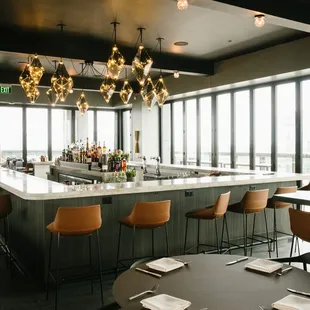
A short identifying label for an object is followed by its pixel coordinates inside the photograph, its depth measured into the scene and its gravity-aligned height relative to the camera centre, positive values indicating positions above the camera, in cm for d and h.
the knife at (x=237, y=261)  230 -65
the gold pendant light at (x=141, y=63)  547 +124
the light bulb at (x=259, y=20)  454 +152
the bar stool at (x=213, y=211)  449 -70
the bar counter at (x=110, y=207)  418 -67
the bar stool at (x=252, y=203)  484 -65
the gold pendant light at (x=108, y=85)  645 +110
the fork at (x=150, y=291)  180 -67
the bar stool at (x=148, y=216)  404 -66
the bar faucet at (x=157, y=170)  751 -36
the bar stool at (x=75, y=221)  362 -64
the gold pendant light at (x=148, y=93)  661 +100
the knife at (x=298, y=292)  178 -65
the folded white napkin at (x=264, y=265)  213 -64
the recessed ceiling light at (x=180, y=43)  709 +198
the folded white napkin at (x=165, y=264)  218 -64
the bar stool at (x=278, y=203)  515 -71
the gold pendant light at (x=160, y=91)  656 +102
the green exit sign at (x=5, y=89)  950 +155
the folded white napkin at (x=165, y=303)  166 -65
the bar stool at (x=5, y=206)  461 -62
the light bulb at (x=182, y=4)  395 +149
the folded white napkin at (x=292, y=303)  162 -65
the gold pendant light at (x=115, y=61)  536 +124
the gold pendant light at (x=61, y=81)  577 +106
